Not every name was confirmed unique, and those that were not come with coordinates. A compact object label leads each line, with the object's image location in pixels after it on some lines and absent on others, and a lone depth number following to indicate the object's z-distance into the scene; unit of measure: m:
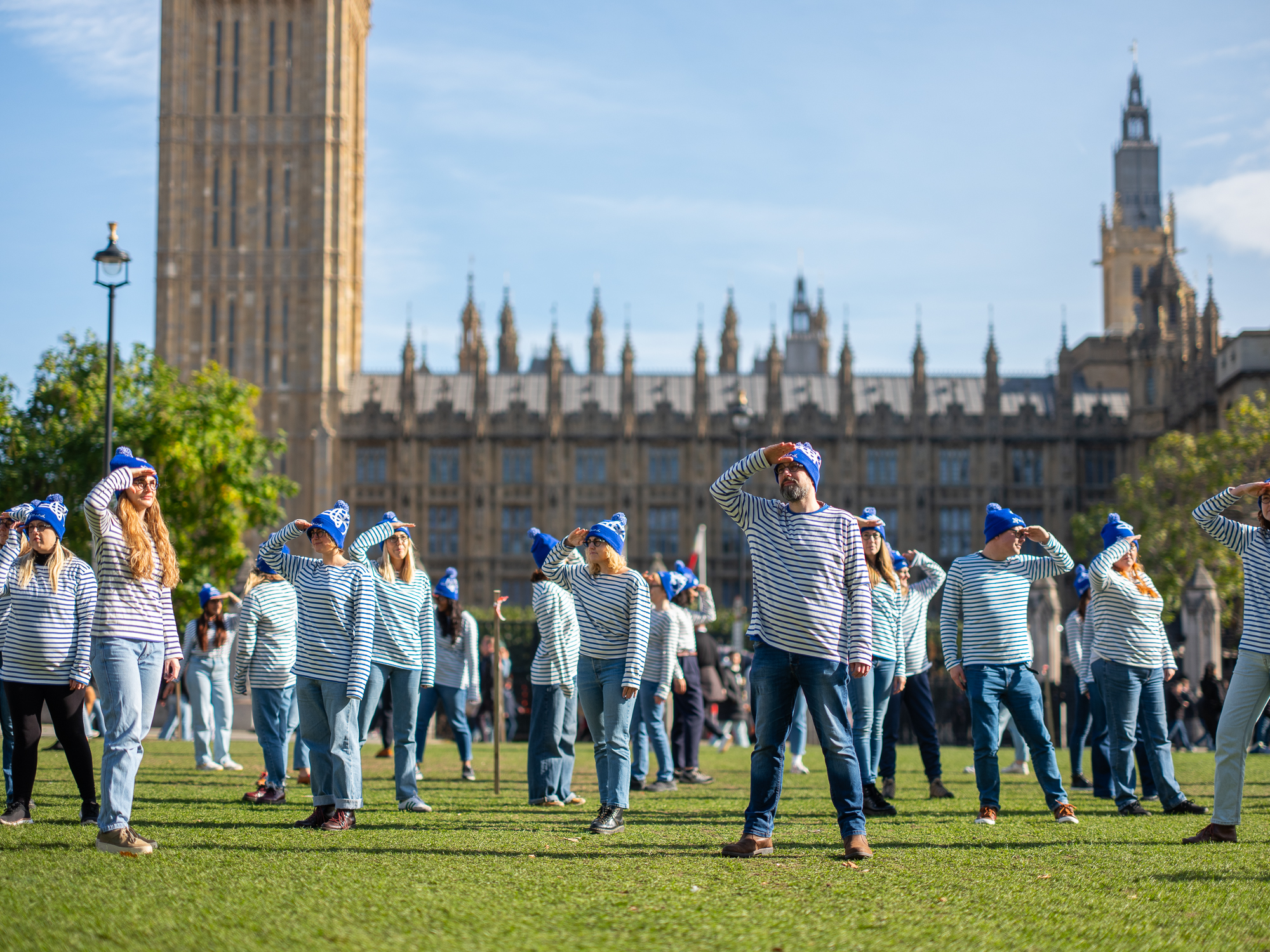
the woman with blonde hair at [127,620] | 6.55
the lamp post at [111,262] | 17.58
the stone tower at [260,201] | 52.66
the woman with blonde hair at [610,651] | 7.81
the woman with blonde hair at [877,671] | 9.08
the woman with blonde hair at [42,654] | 7.35
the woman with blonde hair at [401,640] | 8.98
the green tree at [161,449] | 30.52
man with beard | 6.51
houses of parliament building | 50.75
